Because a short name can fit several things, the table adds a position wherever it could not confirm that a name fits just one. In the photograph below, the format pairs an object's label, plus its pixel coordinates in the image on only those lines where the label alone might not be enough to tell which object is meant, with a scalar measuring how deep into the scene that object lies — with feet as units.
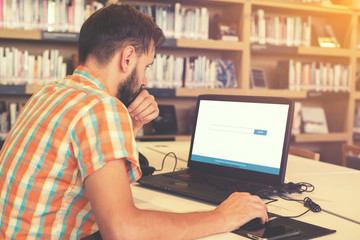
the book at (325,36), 13.66
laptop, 4.50
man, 2.91
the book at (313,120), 13.80
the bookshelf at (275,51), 11.80
